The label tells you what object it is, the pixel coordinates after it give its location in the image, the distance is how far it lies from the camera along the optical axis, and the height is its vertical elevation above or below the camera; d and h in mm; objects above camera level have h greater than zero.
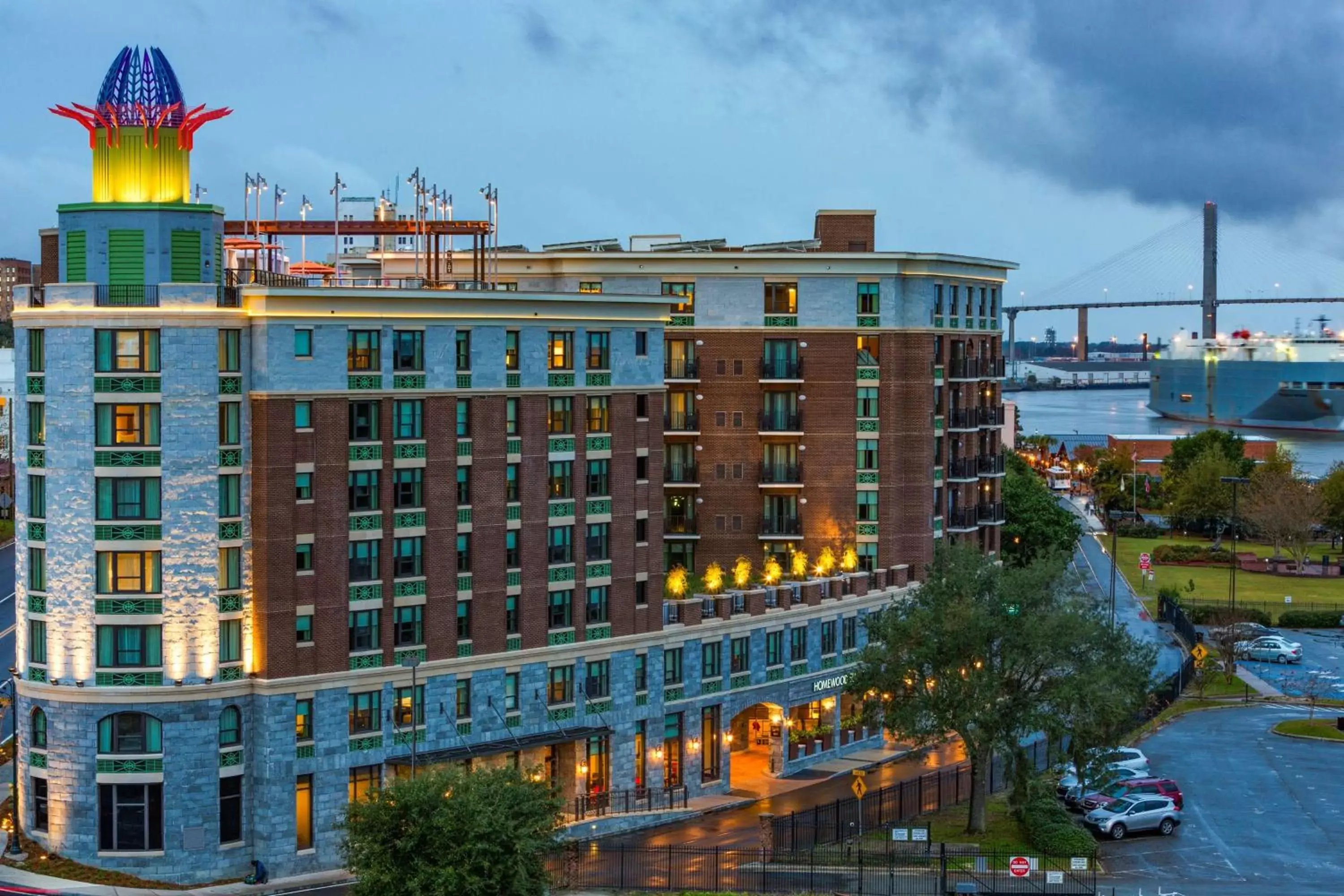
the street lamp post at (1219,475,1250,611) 122875 -10535
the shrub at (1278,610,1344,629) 126875 -13098
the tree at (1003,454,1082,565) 123250 -6748
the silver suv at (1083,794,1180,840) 70875 -14705
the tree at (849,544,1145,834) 69812 -8847
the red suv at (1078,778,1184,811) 72562 -14226
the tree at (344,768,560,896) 53750 -12049
